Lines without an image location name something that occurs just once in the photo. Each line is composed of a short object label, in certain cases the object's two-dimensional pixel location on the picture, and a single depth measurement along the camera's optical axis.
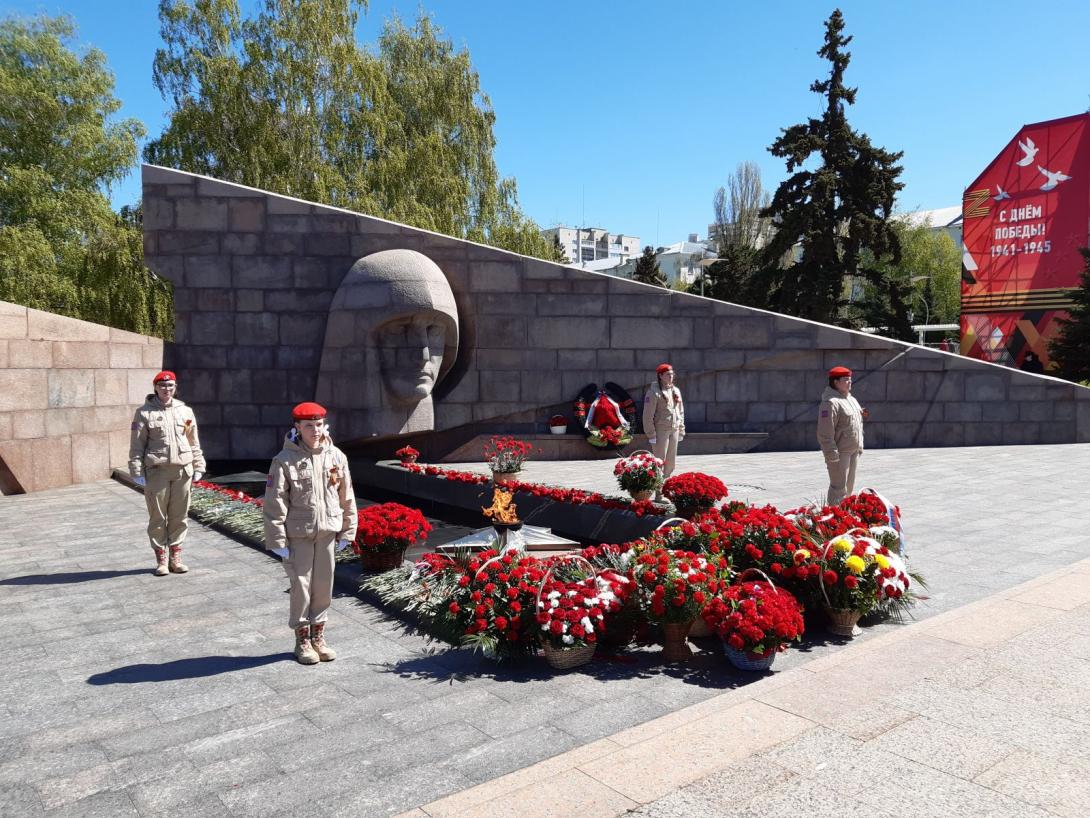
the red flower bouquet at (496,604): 5.26
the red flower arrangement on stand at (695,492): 8.56
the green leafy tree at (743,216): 56.16
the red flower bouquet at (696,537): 6.30
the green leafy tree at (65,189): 22.50
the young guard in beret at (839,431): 8.99
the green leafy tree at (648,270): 50.41
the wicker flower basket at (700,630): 5.58
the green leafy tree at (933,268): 55.38
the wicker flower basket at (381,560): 7.29
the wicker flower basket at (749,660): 5.05
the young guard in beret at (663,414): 11.07
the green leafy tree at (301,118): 24.62
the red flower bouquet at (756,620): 4.92
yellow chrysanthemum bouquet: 5.65
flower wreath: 15.49
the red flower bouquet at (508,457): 11.94
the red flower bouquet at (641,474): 9.84
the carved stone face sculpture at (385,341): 14.00
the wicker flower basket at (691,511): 8.55
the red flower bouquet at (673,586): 5.17
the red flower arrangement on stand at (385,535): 7.18
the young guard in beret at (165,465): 7.66
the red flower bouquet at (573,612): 5.09
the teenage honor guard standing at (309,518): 5.25
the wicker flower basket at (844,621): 5.70
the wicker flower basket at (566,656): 5.15
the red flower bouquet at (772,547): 5.88
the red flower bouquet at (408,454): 13.63
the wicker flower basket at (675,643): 5.32
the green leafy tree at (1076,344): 25.98
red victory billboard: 30.39
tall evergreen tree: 28.86
